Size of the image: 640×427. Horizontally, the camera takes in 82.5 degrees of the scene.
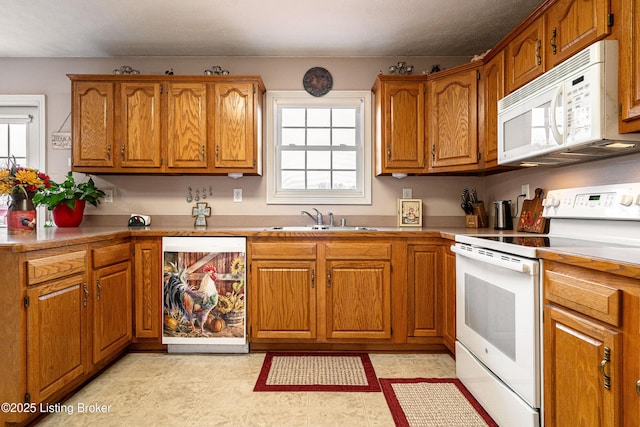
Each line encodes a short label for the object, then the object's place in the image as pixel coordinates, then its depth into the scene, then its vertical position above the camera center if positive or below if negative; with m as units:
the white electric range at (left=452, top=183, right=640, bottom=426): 1.50 -0.36
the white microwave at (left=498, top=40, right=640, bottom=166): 1.50 +0.48
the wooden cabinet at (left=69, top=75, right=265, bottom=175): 2.92 +0.76
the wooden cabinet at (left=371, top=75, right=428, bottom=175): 2.94 +0.74
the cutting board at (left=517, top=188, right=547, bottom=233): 2.35 -0.02
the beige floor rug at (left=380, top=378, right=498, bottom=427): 1.82 -1.03
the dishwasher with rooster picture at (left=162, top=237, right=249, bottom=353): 2.60 -0.54
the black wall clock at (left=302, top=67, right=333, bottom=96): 3.26 +1.20
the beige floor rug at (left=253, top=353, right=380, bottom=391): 2.18 -1.02
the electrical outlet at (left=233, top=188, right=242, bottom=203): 3.27 +0.17
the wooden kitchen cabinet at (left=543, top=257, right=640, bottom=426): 1.07 -0.43
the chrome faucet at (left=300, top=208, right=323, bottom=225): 3.17 -0.03
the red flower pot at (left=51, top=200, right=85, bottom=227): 3.02 +0.01
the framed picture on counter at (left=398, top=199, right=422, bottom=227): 3.20 +0.02
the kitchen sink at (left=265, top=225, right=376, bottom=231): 3.08 -0.11
